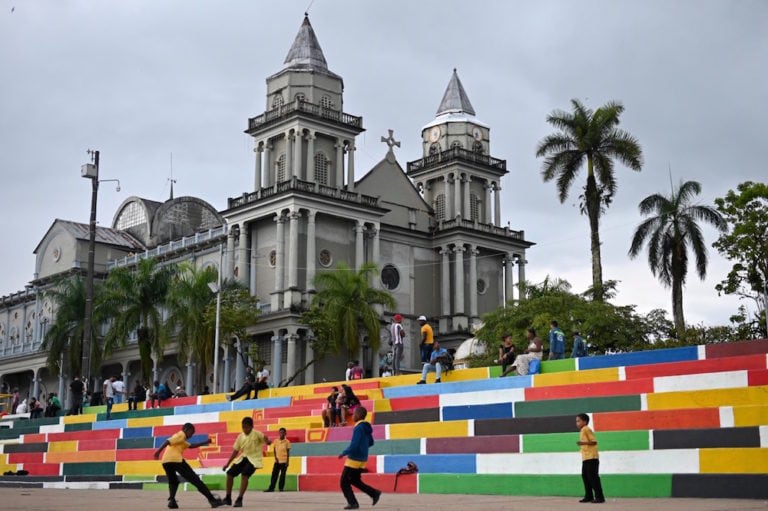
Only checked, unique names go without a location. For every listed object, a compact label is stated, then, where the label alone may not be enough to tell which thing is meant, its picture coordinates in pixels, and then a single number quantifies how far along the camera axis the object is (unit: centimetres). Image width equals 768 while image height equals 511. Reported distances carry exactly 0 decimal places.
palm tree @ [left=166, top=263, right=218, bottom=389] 4997
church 5403
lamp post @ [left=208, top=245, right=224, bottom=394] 4508
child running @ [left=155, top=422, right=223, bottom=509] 1644
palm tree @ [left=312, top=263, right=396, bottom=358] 4825
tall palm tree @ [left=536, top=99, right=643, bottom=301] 4275
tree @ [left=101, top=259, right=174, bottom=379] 5062
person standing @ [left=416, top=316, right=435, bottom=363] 2741
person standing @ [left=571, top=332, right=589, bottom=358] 2629
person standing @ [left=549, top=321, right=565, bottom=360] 2597
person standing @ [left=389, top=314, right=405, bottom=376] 2977
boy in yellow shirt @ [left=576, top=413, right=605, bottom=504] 1521
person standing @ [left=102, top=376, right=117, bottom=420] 3684
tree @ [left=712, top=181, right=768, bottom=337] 4062
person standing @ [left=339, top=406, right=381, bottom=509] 1511
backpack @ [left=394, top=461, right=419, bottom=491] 1911
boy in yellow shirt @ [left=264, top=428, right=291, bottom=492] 2019
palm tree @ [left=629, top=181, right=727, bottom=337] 4503
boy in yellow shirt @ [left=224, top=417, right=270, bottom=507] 1667
